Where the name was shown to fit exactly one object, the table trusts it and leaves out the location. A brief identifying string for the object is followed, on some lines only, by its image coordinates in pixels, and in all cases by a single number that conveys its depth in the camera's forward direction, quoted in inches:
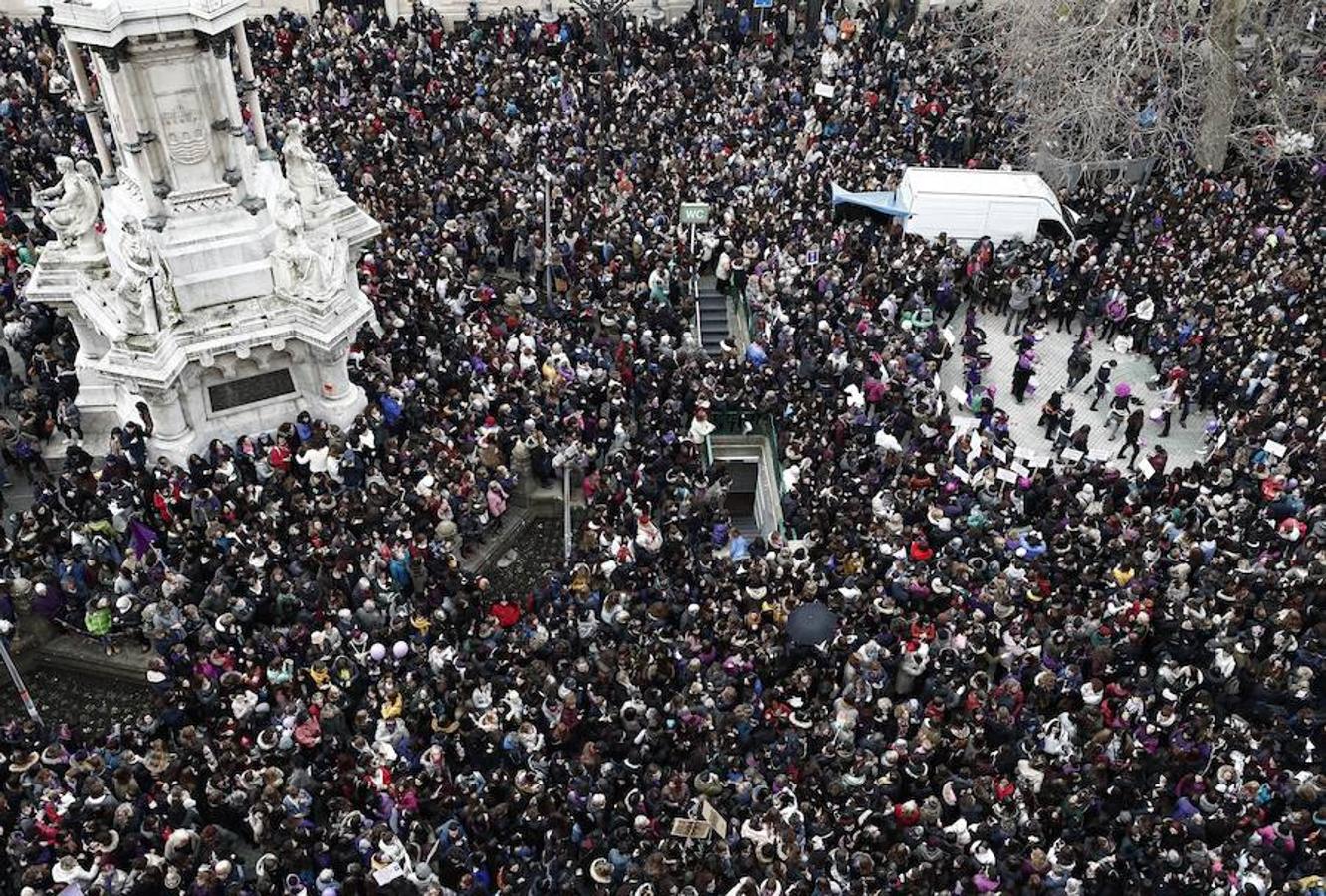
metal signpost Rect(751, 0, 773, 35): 1359.5
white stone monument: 708.7
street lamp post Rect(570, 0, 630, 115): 1045.1
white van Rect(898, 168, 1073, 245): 1015.0
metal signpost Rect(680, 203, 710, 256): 941.8
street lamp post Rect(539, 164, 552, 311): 959.3
